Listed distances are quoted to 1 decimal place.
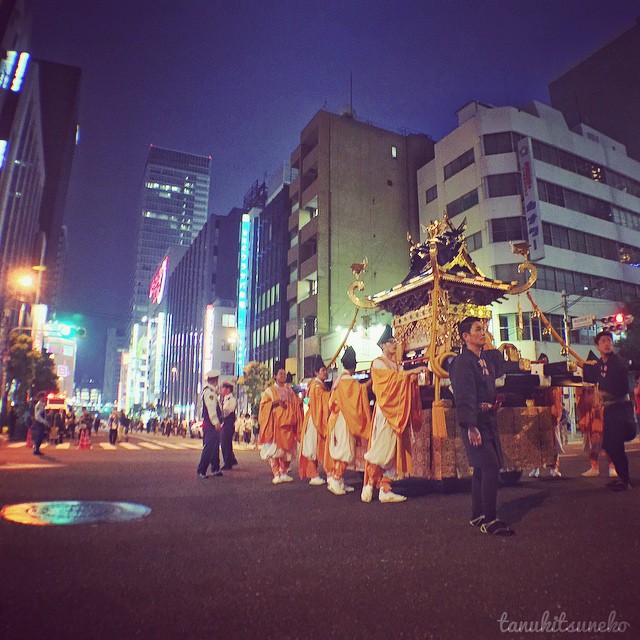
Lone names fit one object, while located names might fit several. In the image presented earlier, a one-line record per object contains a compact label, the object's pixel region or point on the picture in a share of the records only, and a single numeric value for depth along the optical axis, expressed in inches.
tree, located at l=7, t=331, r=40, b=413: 1215.6
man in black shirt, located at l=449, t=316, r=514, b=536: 166.4
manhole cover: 183.5
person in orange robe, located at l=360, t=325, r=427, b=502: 239.1
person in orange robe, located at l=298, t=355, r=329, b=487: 306.1
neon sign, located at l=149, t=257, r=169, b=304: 4521.7
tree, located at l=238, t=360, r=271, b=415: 1530.5
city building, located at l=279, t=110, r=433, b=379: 1528.1
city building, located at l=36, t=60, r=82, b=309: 3383.4
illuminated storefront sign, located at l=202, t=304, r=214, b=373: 2792.8
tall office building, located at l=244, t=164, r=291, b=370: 1963.6
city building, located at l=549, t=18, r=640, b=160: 1955.0
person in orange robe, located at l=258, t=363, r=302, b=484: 328.5
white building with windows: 1207.6
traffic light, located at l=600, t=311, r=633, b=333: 890.1
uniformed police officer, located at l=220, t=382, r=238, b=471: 428.5
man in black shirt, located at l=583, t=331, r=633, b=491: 255.8
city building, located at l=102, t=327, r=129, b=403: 7410.4
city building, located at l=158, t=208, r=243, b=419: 2844.5
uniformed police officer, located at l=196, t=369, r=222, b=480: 357.1
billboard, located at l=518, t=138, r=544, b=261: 1162.0
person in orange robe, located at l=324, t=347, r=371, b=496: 265.6
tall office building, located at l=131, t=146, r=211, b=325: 6628.9
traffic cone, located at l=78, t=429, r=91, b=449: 777.3
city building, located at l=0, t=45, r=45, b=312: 1424.7
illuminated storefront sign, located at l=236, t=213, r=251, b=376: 2310.5
